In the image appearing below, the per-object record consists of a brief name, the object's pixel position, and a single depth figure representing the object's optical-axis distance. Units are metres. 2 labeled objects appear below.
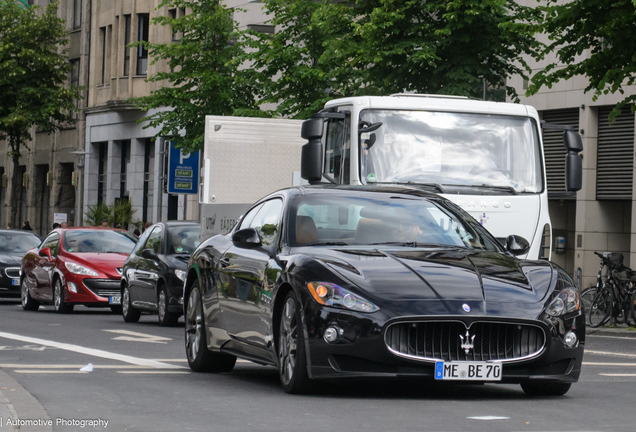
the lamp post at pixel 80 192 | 53.81
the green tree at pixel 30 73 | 46.25
